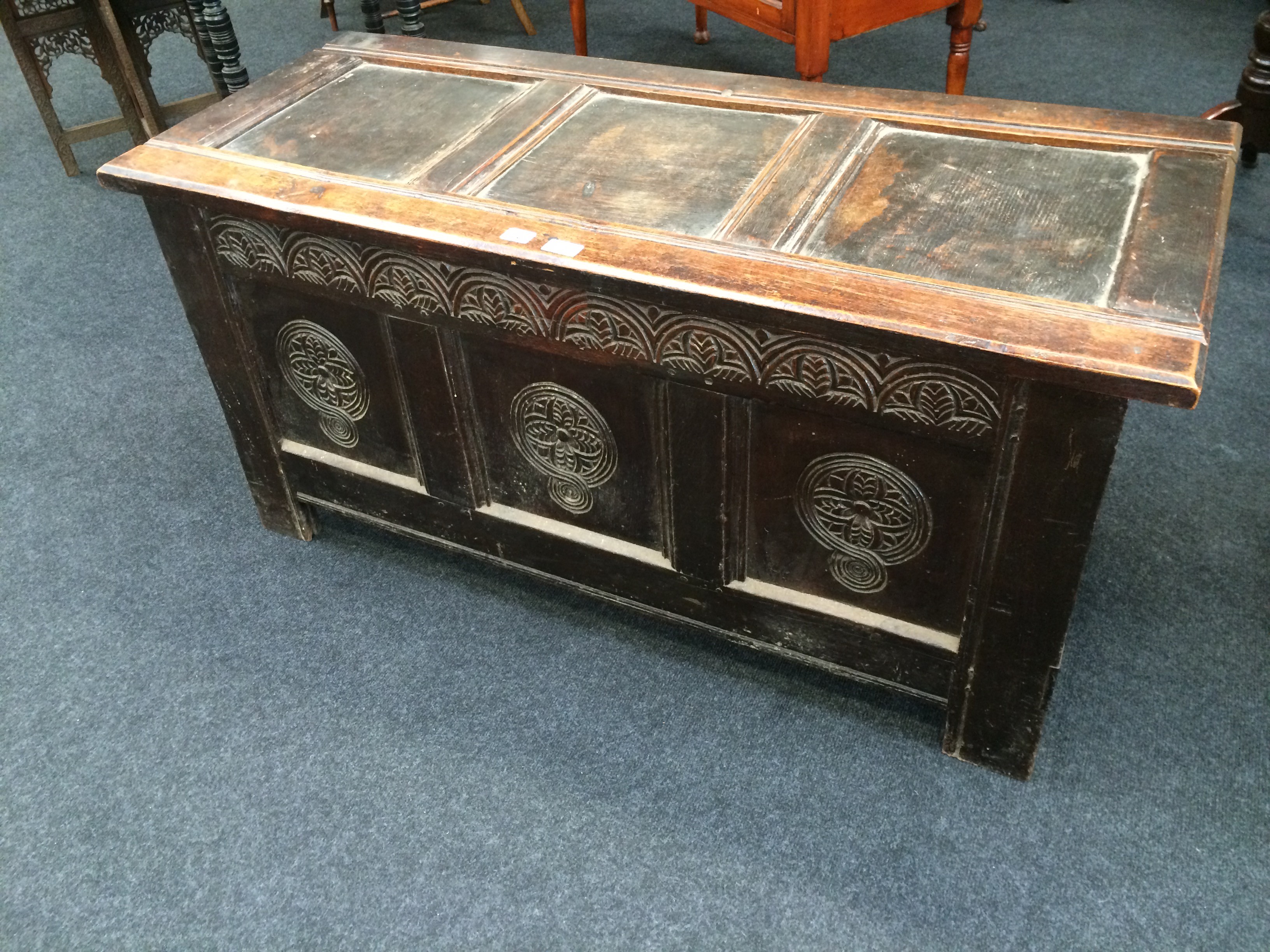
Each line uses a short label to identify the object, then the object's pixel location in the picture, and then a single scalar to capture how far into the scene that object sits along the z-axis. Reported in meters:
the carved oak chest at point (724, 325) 1.26
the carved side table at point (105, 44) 3.10
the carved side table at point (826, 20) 2.41
